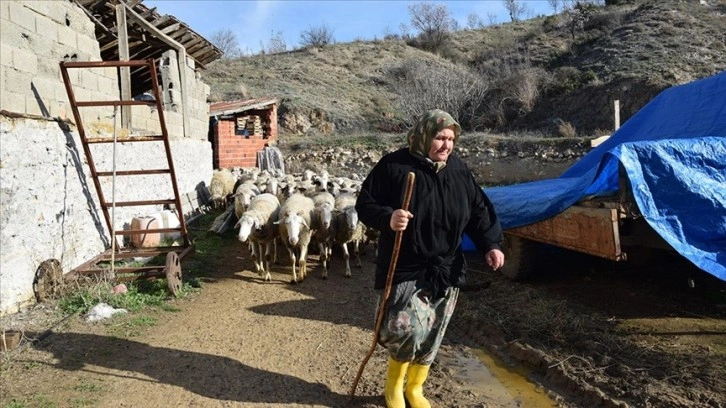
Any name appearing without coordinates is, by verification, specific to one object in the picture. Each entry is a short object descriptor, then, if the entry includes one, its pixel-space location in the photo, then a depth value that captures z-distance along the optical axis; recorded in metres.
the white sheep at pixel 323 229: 7.30
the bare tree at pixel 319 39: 47.25
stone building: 5.03
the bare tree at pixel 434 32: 44.94
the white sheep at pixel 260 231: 6.92
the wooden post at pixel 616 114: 12.19
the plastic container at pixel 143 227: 7.53
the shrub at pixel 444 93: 26.17
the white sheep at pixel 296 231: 6.82
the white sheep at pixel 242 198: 9.34
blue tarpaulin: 4.23
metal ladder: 5.75
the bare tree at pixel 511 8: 57.33
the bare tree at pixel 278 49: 47.23
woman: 3.05
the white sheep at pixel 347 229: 7.42
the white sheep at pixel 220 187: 12.70
